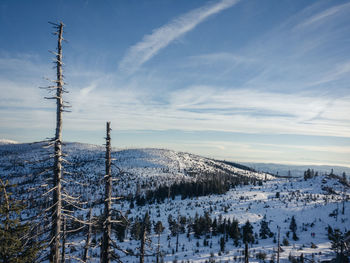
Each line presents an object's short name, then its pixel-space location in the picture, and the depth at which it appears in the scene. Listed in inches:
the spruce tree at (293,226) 2024.4
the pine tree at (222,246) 1617.1
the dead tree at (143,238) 791.7
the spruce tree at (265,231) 1918.1
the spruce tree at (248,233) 1822.1
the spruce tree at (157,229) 2071.4
